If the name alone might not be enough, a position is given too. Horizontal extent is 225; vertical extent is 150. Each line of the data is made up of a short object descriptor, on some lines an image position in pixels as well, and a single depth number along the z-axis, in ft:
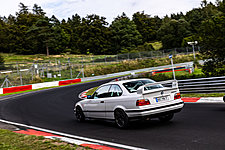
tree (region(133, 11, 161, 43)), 395.34
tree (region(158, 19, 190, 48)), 298.56
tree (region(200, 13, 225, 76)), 50.98
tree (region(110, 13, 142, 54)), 313.32
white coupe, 21.99
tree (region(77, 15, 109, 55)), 301.63
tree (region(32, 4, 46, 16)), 414.84
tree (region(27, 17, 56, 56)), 279.69
